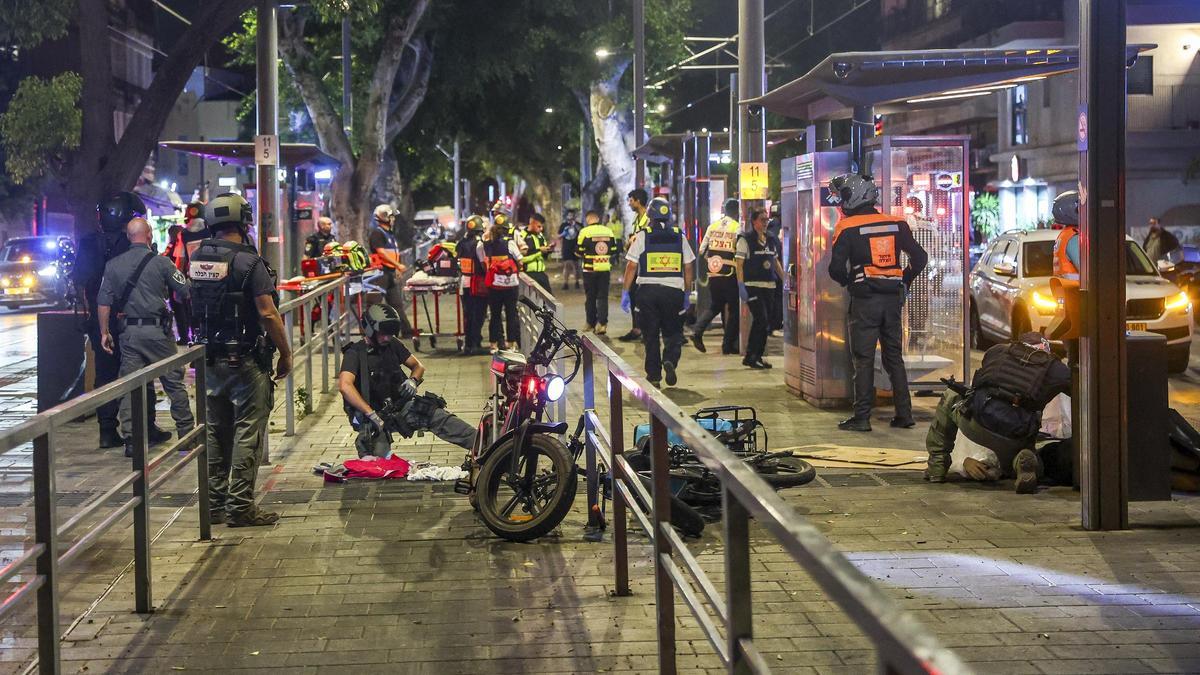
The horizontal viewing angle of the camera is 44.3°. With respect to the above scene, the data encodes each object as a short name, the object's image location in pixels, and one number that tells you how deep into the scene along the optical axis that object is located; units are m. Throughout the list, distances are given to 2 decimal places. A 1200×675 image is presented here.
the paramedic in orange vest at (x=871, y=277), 11.95
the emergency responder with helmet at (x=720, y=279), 18.12
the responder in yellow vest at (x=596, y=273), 20.67
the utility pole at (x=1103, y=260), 8.01
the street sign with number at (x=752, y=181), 18.11
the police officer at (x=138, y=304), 11.34
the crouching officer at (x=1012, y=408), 9.12
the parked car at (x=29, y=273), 32.59
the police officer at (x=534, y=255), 20.77
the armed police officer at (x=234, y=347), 8.57
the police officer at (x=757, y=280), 16.81
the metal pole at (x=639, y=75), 29.36
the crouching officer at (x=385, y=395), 9.56
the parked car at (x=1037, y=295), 16.06
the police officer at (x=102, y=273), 11.67
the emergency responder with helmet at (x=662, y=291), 14.43
